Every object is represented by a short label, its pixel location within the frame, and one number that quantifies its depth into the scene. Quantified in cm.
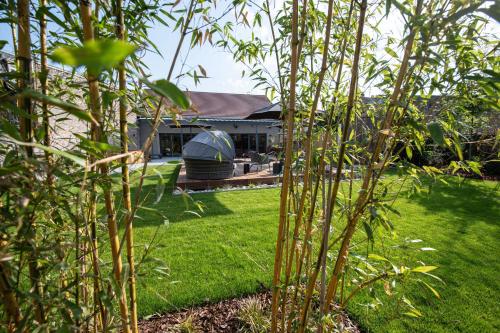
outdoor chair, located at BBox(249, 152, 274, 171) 917
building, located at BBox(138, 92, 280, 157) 1584
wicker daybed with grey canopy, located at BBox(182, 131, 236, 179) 758
